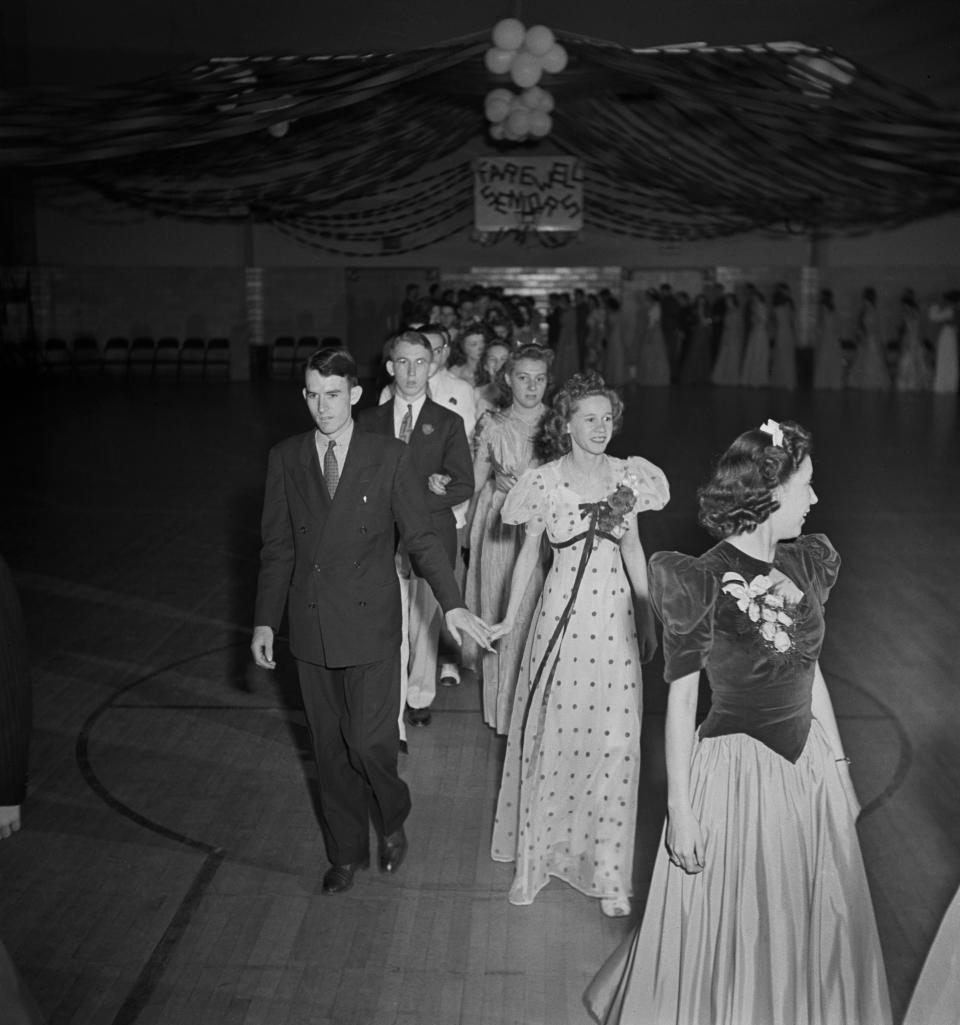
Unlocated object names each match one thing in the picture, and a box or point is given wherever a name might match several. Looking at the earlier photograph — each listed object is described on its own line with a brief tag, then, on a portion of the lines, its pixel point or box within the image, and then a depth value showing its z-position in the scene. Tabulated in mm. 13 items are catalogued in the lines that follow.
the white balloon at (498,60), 9875
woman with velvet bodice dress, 2805
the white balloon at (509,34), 9695
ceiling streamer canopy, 6375
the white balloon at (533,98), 11680
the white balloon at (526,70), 9914
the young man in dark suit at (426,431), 4902
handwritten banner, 20000
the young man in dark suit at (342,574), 3818
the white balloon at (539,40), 9758
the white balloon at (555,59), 9914
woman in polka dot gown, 3893
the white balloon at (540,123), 12434
